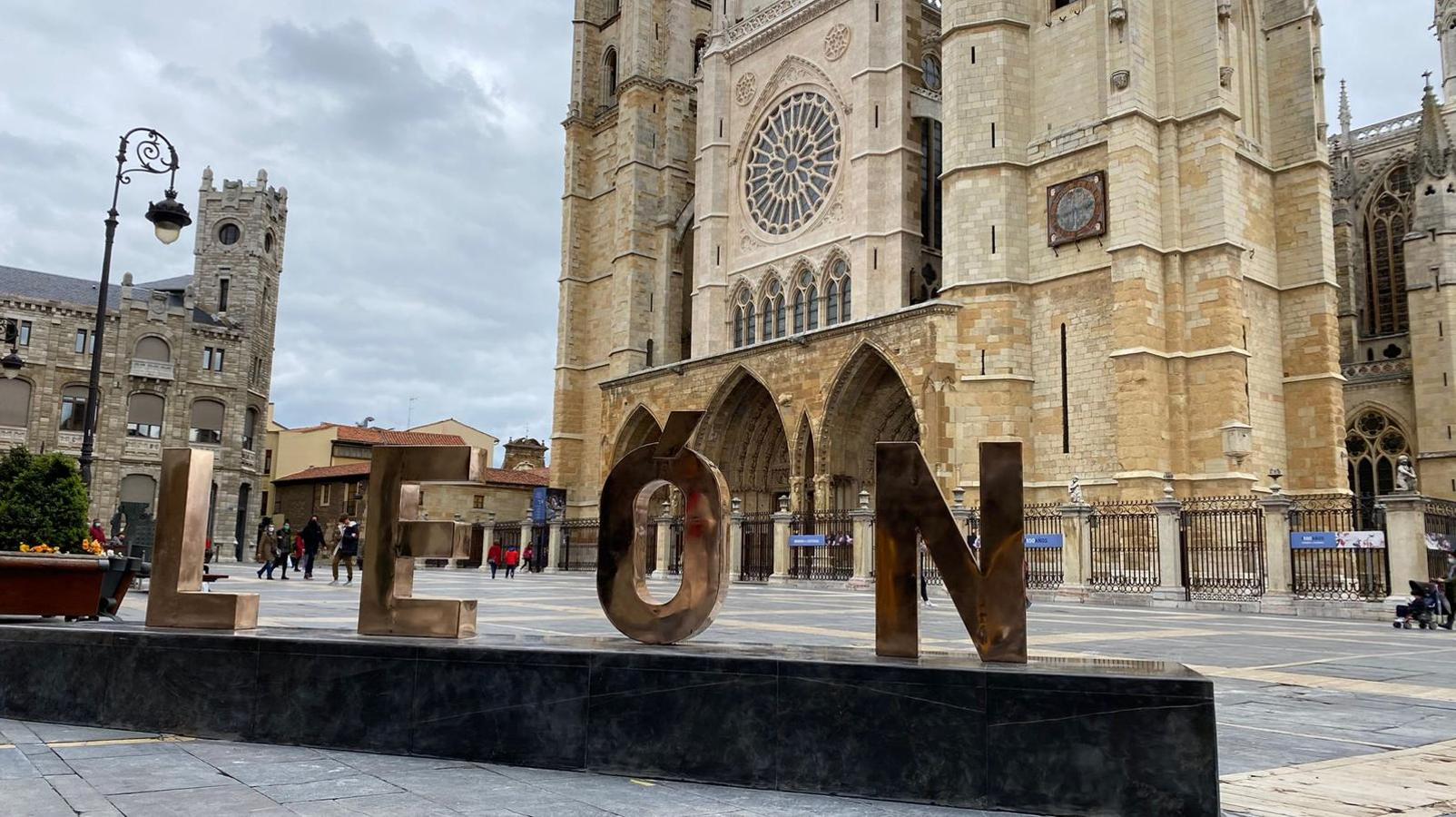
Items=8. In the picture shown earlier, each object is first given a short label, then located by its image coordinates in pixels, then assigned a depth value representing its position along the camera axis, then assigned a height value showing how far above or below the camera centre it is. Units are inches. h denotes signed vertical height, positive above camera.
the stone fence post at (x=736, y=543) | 1047.0 +11.4
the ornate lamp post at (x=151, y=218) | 480.4 +148.5
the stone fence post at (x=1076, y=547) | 781.9 +11.2
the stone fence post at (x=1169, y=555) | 726.5 +7.0
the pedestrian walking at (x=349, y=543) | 778.2 +0.9
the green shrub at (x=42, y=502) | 569.6 +19.5
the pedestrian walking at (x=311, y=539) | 824.9 +3.2
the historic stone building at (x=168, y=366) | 1530.5 +267.6
